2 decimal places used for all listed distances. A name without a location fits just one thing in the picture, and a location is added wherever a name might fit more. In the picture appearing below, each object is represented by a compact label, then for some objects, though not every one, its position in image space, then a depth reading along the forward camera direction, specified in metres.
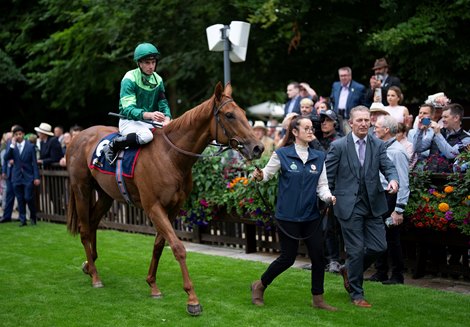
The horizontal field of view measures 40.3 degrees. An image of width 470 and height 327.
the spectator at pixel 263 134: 13.57
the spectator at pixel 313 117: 8.43
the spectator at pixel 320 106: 10.58
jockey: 7.32
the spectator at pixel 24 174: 14.01
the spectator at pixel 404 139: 8.31
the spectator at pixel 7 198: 14.37
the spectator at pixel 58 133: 16.51
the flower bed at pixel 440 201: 7.59
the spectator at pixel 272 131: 17.12
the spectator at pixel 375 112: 9.11
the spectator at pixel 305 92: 11.99
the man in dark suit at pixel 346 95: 11.38
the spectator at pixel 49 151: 14.87
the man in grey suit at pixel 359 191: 6.74
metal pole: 11.09
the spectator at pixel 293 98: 12.13
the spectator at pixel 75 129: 16.08
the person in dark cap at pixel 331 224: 8.65
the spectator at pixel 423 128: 8.59
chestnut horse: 6.61
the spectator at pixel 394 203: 7.55
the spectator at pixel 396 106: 10.10
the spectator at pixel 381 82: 11.18
